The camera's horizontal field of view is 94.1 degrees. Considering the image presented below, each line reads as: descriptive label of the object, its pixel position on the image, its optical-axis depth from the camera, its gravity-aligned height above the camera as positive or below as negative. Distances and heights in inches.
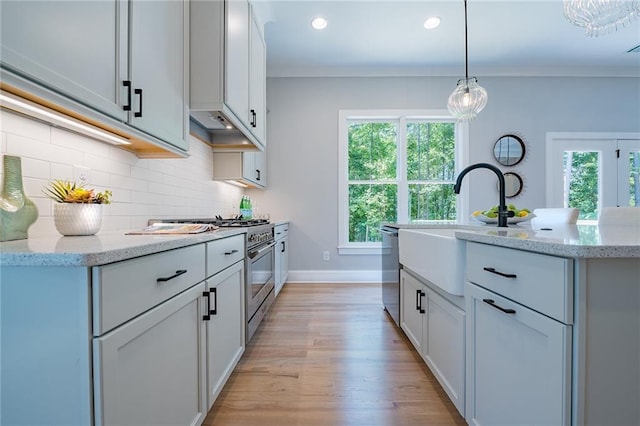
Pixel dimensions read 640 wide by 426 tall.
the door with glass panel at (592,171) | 165.9 +22.6
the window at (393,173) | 168.4 +21.7
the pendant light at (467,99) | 110.7 +42.3
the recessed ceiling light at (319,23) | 122.1 +78.2
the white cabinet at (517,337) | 30.3 -15.5
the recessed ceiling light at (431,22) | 121.9 +78.7
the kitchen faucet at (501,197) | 58.7 +2.9
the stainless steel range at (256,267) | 77.9 -16.9
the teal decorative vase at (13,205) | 38.0 +0.7
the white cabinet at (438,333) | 51.3 -25.8
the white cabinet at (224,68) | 70.4 +36.6
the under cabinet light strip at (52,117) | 37.3 +13.8
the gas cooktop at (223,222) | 79.0 -3.5
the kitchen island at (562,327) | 28.5 -12.4
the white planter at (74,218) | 43.0 -1.1
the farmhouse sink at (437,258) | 50.9 -9.5
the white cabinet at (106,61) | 31.7 +20.3
